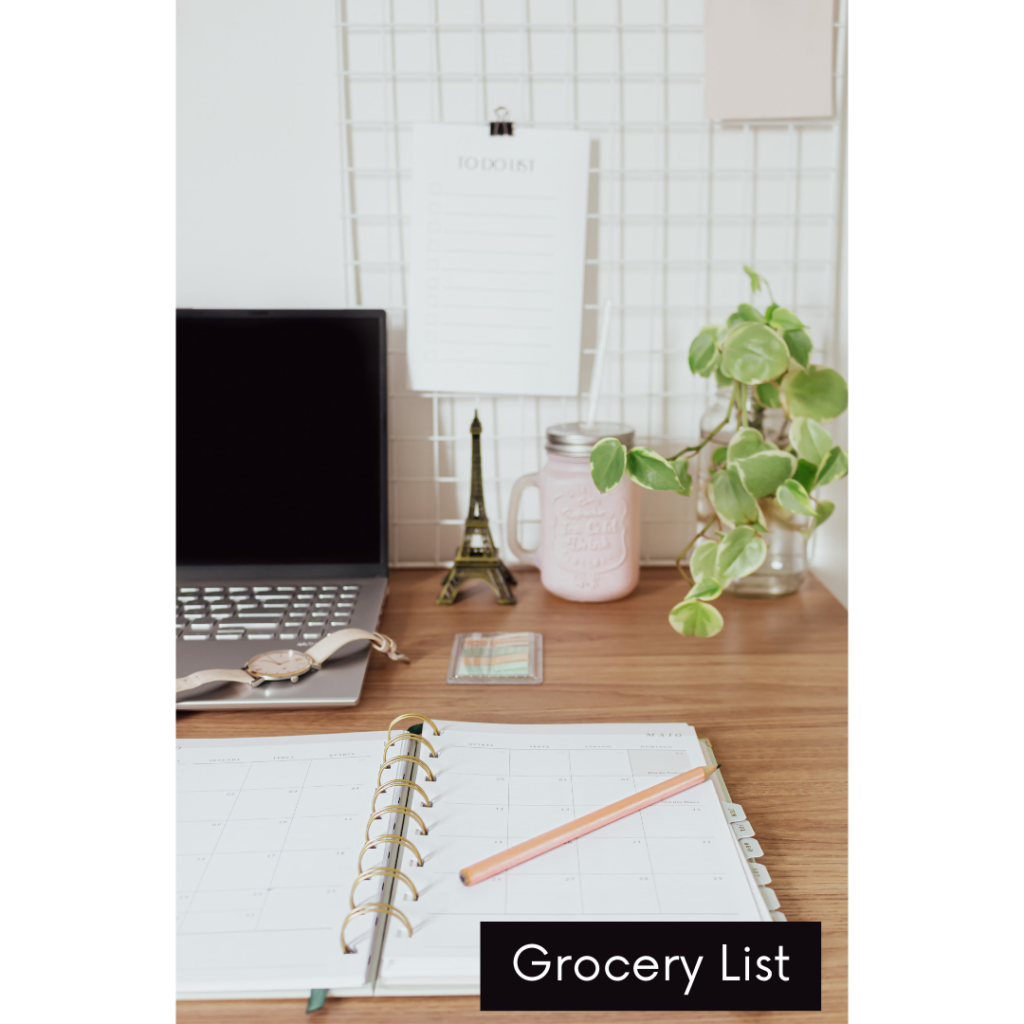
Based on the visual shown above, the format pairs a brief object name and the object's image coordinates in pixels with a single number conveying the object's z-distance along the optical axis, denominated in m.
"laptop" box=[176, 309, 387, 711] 0.91
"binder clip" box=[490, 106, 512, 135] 0.94
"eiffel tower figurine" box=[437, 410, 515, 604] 0.92
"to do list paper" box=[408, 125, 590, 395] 0.94
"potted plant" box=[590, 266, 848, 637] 0.77
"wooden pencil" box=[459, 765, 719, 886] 0.47
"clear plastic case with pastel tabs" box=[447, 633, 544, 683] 0.73
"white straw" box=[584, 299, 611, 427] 0.88
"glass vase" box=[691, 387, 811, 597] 0.91
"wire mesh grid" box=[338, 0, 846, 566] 0.93
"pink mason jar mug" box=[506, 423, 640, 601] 0.88
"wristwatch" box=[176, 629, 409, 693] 0.68
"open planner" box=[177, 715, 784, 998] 0.42
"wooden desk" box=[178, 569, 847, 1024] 0.45
